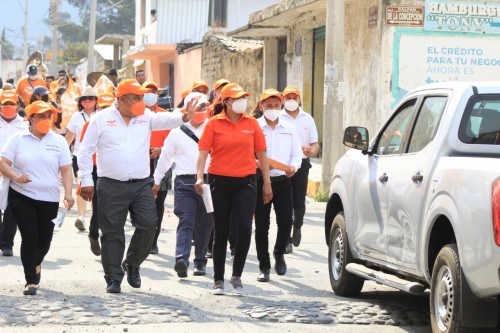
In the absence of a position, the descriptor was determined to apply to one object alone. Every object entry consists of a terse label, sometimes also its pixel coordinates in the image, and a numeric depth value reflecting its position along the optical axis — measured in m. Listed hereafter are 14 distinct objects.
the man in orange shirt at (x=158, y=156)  12.79
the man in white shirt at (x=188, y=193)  11.45
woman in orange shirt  10.23
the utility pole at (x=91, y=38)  38.81
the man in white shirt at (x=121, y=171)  10.21
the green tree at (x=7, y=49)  134.30
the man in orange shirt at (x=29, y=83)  23.06
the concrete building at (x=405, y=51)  19.05
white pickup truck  7.17
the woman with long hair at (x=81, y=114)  14.39
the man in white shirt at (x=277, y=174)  11.35
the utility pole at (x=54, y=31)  49.68
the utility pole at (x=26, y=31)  71.32
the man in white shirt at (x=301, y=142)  13.05
